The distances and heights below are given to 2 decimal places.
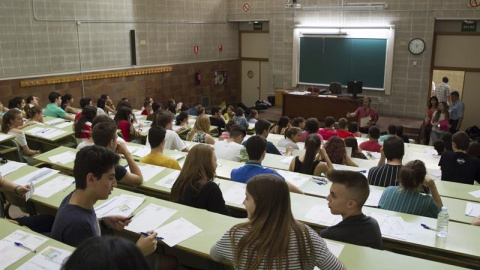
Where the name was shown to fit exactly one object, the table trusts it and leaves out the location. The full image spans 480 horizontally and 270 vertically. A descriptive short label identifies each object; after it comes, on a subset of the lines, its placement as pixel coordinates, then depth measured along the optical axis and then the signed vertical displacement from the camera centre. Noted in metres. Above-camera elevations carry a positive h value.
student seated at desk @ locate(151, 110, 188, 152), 5.88 -1.10
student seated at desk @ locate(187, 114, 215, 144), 6.51 -1.19
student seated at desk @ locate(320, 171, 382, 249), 2.70 -0.96
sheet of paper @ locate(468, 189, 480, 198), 4.26 -1.37
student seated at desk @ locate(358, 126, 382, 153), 6.60 -1.34
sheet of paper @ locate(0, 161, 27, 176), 4.32 -1.15
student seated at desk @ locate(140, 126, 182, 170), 4.51 -1.07
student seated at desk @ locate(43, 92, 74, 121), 8.29 -1.09
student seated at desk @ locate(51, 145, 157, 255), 2.47 -0.83
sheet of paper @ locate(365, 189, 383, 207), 3.78 -1.27
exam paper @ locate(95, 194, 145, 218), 3.32 -1.19
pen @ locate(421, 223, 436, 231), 3.16 -1.25
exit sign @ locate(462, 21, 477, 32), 10.55 +0.68
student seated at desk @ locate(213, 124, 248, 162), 5.45 -1.17
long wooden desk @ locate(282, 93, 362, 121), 11.13 -1.37
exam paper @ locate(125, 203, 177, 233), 3.08 -1.20
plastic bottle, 3.05 -1.21
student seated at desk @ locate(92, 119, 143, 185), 3.96 -0.84
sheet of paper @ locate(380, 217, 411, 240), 3.08 -1.26
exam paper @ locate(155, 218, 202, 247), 2.88 -1.21
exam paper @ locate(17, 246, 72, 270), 2.53 -1.21
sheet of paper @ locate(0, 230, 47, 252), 2.75 -1.20
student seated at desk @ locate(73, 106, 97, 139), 5.55 -0.96
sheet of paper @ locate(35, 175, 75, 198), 3.78 -1.19
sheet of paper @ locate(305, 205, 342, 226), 3.29 -1.25
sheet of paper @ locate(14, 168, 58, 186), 4.05 -1.17
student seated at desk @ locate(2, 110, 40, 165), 5.96 -1.04
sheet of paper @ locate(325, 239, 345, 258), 2.66 -1.20
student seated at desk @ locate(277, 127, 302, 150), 6.31 -1.23
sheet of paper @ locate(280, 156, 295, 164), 5.37 -1.32
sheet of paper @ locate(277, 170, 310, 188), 4.30 -1.26
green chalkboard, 11.80 -0.17
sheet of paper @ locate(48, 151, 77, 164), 4.84 -1.18
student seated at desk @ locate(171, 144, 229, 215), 3.37 -1.00
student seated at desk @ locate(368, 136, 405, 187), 4.21 -1.09
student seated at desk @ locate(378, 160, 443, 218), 3.46 -1.14
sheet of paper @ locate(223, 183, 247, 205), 3.75 -1.24
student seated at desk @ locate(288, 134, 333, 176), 4.57 -1.17
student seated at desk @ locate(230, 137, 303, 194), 4.06 -1.05
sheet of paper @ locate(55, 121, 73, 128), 7.24 -1.19
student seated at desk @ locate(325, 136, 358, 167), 5.21 -1.15
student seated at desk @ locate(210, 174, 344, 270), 2.07 -0.88
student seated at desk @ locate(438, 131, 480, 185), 4.90 -1.23
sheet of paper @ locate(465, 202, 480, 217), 3.68 -1.33
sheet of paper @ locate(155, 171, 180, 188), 4.09 -1.21
